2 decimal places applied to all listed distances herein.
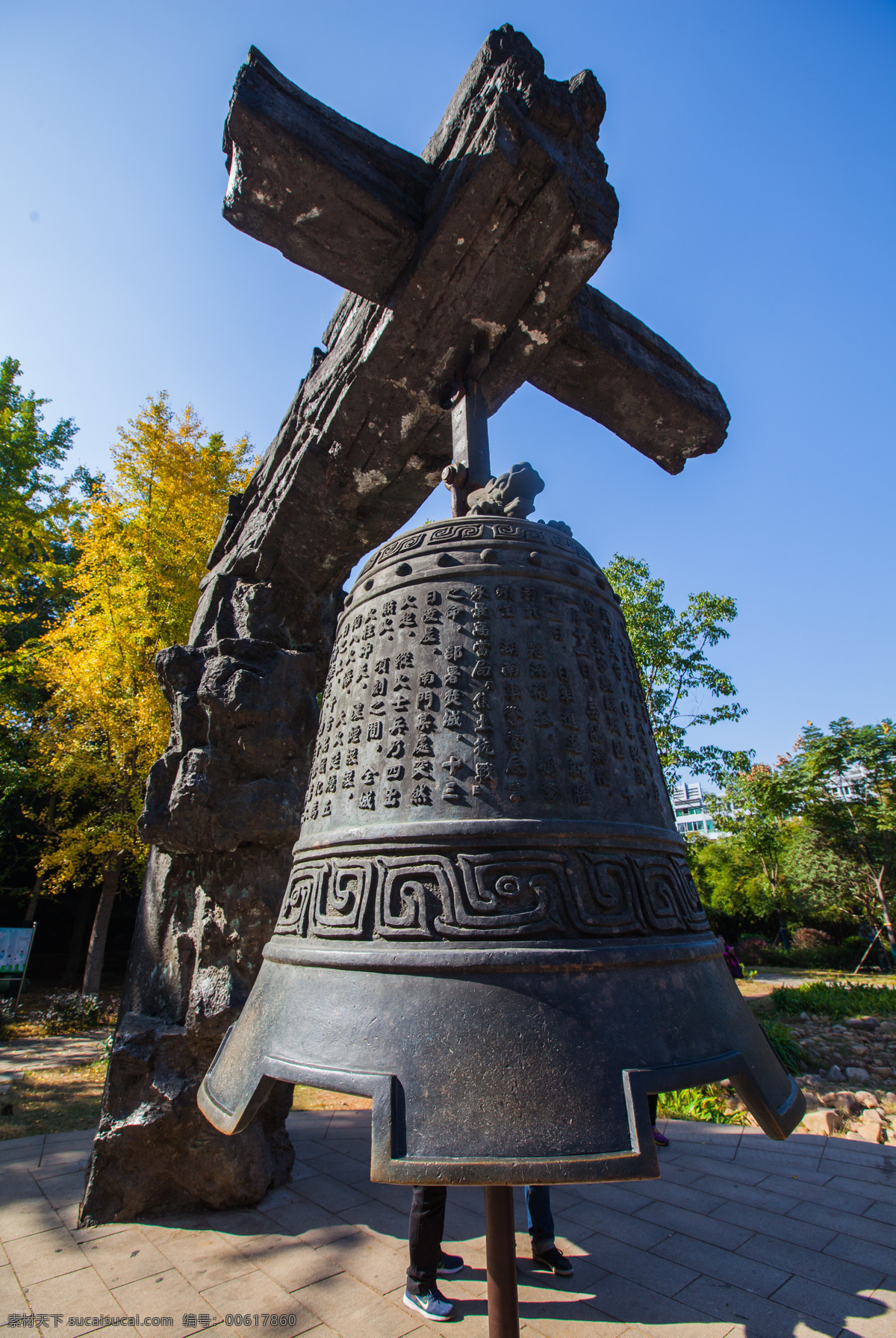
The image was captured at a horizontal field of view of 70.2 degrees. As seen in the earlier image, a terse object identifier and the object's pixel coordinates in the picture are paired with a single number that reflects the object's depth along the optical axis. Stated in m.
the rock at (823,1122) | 4.76
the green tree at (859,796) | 15.50
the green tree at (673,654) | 10.71
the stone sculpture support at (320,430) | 2.15
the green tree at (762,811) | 15.32
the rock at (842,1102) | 5.21
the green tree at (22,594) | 10.07
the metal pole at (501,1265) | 1.60
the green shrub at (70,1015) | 8.61
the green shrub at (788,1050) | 6.34
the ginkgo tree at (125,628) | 8.35
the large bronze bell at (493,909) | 1.07
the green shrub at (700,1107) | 5.33
